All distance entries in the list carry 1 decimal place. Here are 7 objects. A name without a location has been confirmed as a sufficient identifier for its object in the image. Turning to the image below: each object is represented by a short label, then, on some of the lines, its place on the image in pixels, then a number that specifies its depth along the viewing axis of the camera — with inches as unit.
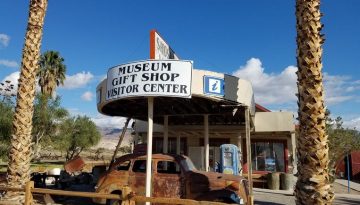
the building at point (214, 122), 409.7
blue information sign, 394.0
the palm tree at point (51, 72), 1621.6
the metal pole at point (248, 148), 380.4
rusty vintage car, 345.7
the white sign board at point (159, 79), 374.9
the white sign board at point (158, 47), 421.2
